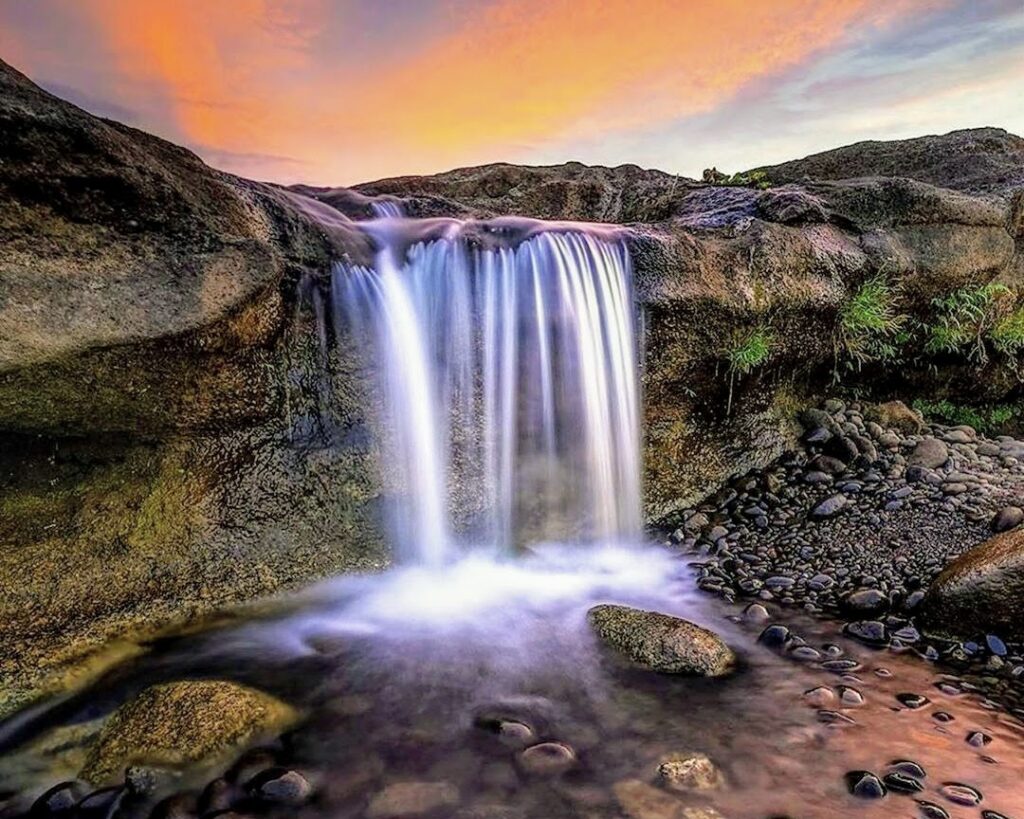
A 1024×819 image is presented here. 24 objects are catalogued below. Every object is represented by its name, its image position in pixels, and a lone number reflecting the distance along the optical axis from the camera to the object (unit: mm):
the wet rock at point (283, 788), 2725
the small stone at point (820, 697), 3379
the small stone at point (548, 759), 2906
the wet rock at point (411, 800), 2670
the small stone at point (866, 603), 4391
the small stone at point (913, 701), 3289
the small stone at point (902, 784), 2689
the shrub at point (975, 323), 7551
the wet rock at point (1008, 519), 4859
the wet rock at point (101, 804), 2629
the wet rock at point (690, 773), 2768
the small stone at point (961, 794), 2594
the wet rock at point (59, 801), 2676
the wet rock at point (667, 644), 3721
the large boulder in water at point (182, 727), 2850
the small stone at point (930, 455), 6270
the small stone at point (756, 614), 4449
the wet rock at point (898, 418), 7086
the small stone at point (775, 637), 4051
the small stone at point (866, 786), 2670
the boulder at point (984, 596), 3814
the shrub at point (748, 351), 6281
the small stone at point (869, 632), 4031
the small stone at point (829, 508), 5711
